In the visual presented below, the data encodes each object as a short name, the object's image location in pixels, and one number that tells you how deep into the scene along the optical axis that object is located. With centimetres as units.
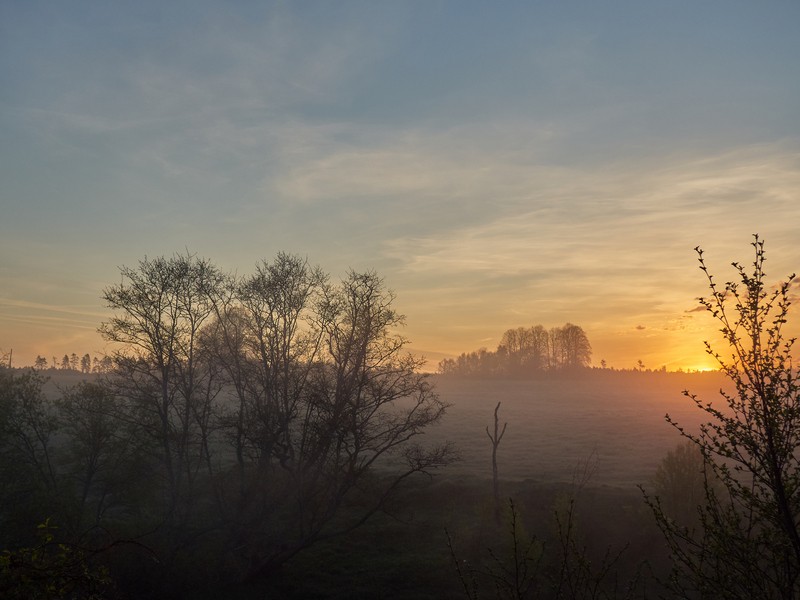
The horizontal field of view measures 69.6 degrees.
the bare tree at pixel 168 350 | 2921
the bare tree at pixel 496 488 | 3762
